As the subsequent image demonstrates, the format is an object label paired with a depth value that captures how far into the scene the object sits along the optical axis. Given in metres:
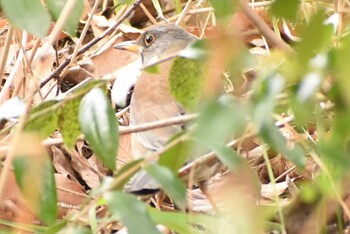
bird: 8.27
